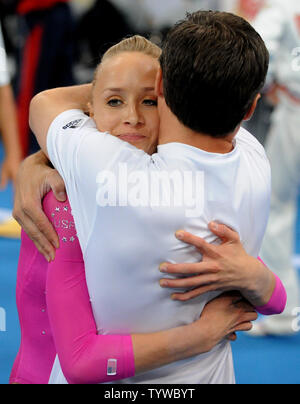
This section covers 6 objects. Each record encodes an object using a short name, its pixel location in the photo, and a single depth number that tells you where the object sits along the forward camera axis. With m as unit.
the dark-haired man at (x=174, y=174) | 2.15
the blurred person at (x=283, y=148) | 6.04
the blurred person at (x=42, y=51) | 8.75
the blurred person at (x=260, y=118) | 7.36
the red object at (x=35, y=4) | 8.59
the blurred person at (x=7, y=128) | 6.48
